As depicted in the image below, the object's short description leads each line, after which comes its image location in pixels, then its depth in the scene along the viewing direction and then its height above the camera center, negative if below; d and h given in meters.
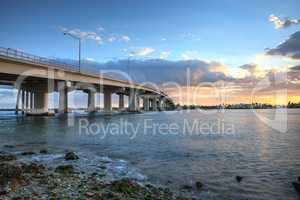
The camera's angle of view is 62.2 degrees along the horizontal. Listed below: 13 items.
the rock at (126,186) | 9.75 -3.33
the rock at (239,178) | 13.01 -3.88
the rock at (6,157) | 15.17 -3.24
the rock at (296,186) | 11.65 -3.86
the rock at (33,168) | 12.02 -3.16
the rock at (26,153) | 17.92 -3.45
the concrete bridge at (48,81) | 48.81 +6.88
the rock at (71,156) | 16.57 -3.42
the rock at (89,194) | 8.84 -3.17
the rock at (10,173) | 9.97 -2.99
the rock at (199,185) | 11.58 -3.75
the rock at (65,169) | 12.39 -3.26
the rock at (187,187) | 11.42 -3.78
